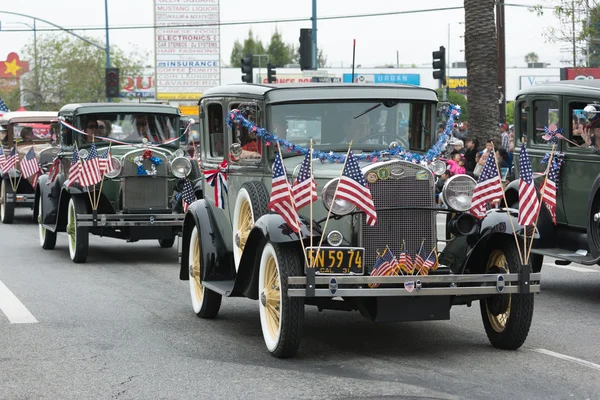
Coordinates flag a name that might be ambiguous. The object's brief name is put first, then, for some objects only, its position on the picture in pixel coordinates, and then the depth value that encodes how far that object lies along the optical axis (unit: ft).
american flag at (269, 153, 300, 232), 24.85
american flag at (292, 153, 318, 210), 25.08
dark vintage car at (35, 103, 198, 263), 46.93
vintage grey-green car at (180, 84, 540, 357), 24.53
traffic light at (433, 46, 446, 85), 92.99
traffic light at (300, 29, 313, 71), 95.61
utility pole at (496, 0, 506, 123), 85.87
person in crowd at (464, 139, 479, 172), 69.77
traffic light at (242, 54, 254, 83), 108.27
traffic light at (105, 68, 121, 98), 136.67
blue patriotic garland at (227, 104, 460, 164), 27.35
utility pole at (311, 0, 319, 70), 120.57
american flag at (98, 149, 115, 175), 47.16
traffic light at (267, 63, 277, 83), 108.98
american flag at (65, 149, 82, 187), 47.39
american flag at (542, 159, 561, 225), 32.50
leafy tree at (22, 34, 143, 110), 224.53
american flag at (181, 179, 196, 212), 35.58
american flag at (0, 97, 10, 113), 95.39
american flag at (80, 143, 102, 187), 47.03
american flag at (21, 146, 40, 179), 67.97
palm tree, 68.54
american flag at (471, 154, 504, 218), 26.17
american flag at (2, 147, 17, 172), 69.51
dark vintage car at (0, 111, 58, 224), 69.10
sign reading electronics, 202.39
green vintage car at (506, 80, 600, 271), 36.11
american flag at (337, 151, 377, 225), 24.40
